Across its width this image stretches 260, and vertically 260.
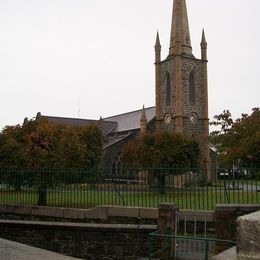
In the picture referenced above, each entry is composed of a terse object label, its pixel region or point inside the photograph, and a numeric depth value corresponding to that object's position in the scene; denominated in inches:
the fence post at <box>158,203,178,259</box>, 402.6
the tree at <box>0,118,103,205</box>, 615.5
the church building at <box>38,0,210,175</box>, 2095.2
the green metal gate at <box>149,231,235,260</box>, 397.7
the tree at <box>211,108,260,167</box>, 774.7
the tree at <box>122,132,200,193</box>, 1210.6
